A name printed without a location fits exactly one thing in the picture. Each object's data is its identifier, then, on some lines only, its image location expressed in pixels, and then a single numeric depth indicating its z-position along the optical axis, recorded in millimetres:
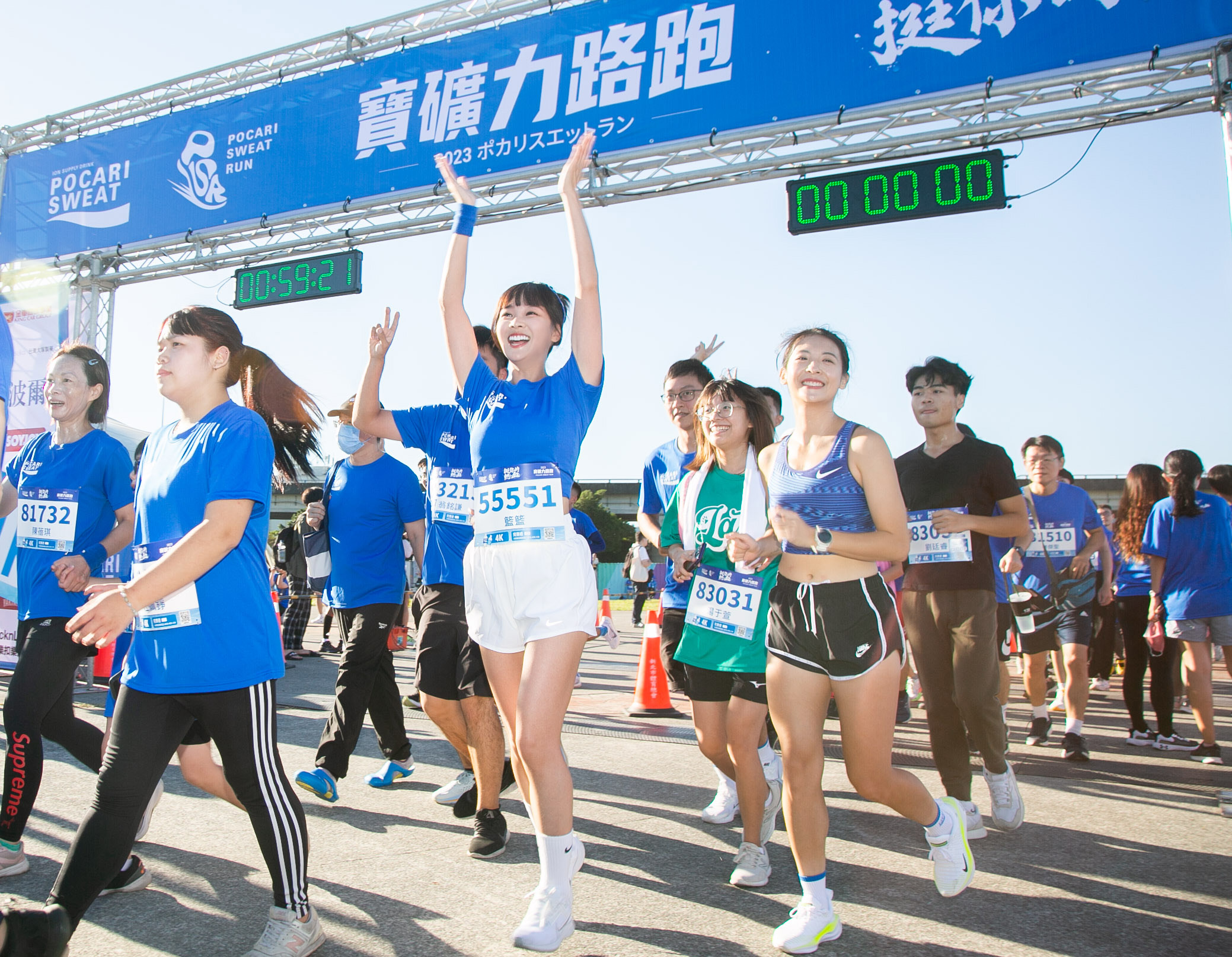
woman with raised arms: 2699
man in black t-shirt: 3906
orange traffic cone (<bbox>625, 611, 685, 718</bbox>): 7160
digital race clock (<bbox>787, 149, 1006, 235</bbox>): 8266
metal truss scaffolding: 7902
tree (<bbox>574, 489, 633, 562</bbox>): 59738
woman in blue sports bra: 2785
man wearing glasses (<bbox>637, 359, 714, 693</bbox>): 4559
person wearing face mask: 4465
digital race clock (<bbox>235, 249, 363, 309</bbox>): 11203
